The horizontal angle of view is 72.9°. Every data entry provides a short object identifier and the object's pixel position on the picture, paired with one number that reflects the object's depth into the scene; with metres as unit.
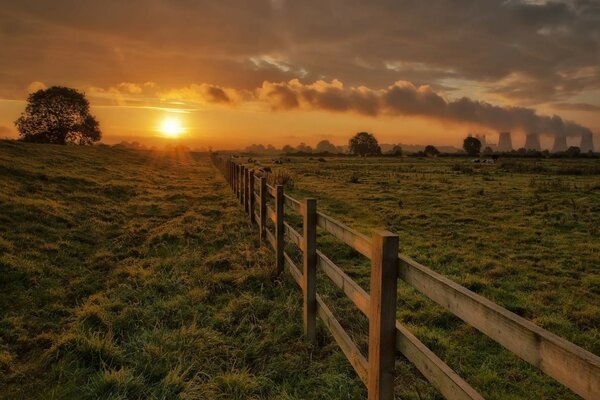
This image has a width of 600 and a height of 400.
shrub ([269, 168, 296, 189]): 23.37
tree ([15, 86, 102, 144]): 61.56
